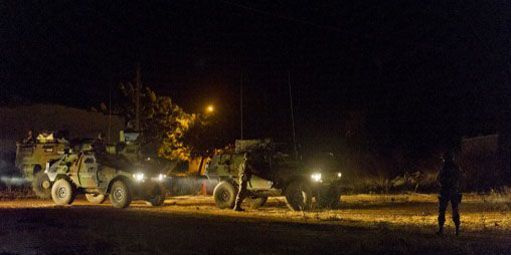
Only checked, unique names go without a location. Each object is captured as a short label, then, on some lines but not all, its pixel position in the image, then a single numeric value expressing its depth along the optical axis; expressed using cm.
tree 3678
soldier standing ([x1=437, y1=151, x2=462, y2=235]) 1390
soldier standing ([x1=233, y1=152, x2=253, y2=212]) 2102
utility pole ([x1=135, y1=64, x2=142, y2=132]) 3347
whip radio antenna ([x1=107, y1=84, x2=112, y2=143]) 3803
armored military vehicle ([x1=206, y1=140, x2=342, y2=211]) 2102
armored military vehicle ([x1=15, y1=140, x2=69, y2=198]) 3041
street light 3897
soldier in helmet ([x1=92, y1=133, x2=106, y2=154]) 2348
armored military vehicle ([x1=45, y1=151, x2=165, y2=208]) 2212
